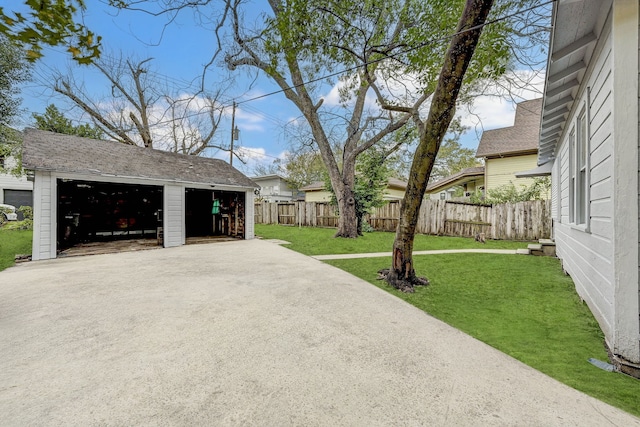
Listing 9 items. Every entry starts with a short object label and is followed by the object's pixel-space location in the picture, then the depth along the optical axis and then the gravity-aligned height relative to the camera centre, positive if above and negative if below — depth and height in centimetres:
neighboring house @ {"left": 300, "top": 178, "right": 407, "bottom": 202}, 2178 +208
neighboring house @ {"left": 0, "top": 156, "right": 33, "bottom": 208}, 1694 +159
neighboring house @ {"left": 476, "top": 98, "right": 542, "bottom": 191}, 1306 +316
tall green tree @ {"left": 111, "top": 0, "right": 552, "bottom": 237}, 556 +443
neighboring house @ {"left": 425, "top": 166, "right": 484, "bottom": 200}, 1566 +218
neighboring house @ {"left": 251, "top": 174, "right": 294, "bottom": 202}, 2883 +303
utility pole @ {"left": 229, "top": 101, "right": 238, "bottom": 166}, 1836 +589
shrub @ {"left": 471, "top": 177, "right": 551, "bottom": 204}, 1166 +103
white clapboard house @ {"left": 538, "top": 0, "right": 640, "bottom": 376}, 220 +67
